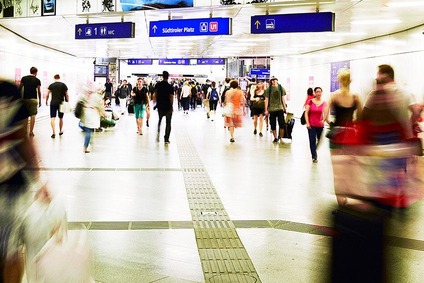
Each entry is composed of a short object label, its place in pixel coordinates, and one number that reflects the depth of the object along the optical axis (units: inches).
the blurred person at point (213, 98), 896.9
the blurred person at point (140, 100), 582.2
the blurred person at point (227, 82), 695.3
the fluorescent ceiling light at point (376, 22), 519.6
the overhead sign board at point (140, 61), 1508.4
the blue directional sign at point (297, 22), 466.6
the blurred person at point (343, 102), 222.8
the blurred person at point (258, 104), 579.2
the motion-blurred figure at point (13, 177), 96.1
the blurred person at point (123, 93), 1019.9
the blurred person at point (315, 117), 371.2
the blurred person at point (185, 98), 1054.4
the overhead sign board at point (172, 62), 1492.4
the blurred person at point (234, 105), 524.7
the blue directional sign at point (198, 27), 516.7
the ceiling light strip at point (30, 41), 697.6
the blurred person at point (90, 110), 412.2
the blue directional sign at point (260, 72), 1300.4
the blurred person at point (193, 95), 1214.2
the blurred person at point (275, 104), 510.6
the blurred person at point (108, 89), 1007.6
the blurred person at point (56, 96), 508.4
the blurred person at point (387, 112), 118.4
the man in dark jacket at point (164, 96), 511.1
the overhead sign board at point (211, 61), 1401.3
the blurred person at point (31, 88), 485.1
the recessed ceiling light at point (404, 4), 421.1
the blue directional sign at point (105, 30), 554.9
